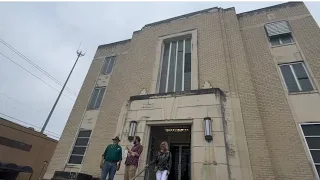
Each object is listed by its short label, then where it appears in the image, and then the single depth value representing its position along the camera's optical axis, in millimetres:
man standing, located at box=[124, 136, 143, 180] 6244
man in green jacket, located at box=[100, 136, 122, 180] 6164
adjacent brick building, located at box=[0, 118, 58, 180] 12602
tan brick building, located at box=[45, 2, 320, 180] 6723
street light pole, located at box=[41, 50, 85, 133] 17328
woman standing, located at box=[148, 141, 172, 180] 5562
